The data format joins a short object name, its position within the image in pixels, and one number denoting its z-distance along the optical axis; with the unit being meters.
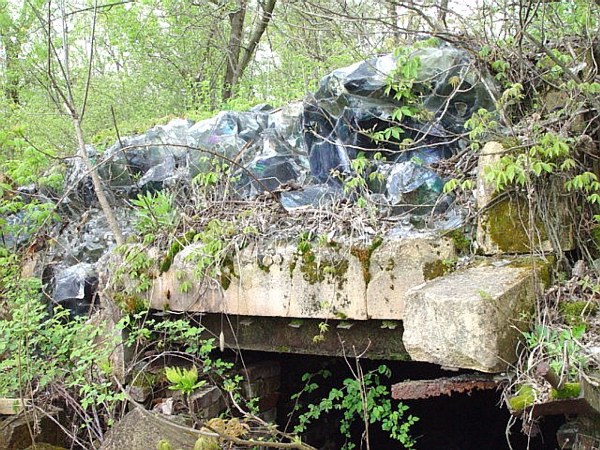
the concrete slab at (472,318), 2.31
